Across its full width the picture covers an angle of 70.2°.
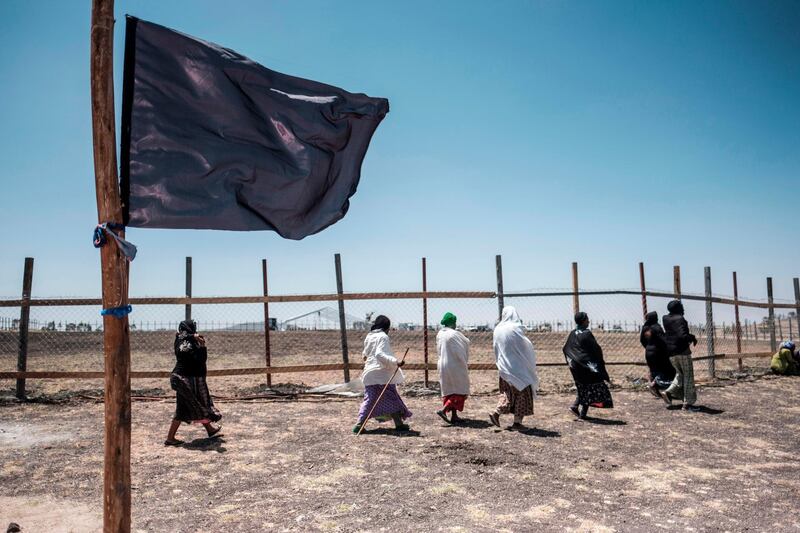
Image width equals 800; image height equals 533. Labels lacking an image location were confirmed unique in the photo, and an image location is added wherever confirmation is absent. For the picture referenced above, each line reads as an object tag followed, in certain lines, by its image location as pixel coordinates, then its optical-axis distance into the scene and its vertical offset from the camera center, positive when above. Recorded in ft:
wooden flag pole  9.16 +0.35
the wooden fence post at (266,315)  33.99 -0.31
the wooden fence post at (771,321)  44.61 -1.94
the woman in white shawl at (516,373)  25.73 -3.17
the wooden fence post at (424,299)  33.92 +0.42
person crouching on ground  44.32 -5.14
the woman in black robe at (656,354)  31.01 -2.97
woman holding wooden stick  25.07 -3.49
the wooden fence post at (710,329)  38.75 -2.10
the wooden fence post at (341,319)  34.12 -0.65
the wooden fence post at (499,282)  34.81 +1.34
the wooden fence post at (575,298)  35.29 +0.24
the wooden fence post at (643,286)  35.91 +0.85
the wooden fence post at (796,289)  47.23 +0.57
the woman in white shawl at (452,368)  26.99 -2.98
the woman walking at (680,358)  30.01 -3.12
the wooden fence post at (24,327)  32.42 -0.58
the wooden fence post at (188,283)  33.01 +1.71
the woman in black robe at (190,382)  22.84 -2.83
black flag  9.93 +3.21
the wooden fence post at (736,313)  42.83 -1.21
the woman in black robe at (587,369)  27.96 -3.38
